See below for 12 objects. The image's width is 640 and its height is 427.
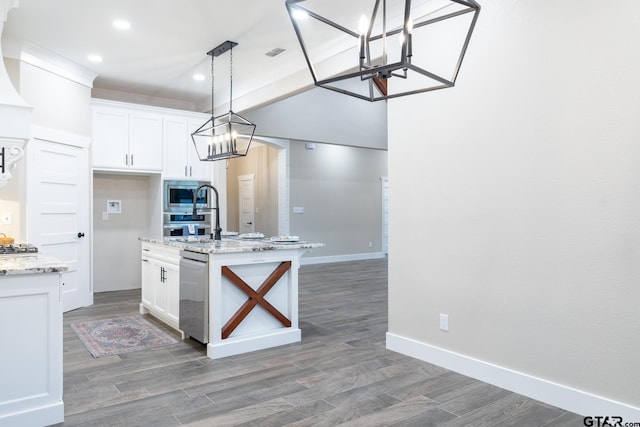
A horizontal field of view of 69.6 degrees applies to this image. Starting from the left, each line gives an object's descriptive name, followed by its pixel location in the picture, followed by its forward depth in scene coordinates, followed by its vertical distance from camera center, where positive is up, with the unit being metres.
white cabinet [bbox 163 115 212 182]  6.64 +0.96
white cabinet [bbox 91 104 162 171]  6.09 +1.07
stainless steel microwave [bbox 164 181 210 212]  6.62 +0.31
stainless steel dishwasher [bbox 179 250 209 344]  3.84 -0.68
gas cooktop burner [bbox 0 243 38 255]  3.46 -0.25
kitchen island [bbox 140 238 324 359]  3.82 -0.68
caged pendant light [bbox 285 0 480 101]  3.45 +1.56
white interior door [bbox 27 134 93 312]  5.02 +0.10
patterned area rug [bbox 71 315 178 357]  4.04 -1.14
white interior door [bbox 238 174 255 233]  10.42 +0.32
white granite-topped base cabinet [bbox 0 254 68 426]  2.45 -0.69
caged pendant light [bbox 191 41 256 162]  4.79 +0.88
